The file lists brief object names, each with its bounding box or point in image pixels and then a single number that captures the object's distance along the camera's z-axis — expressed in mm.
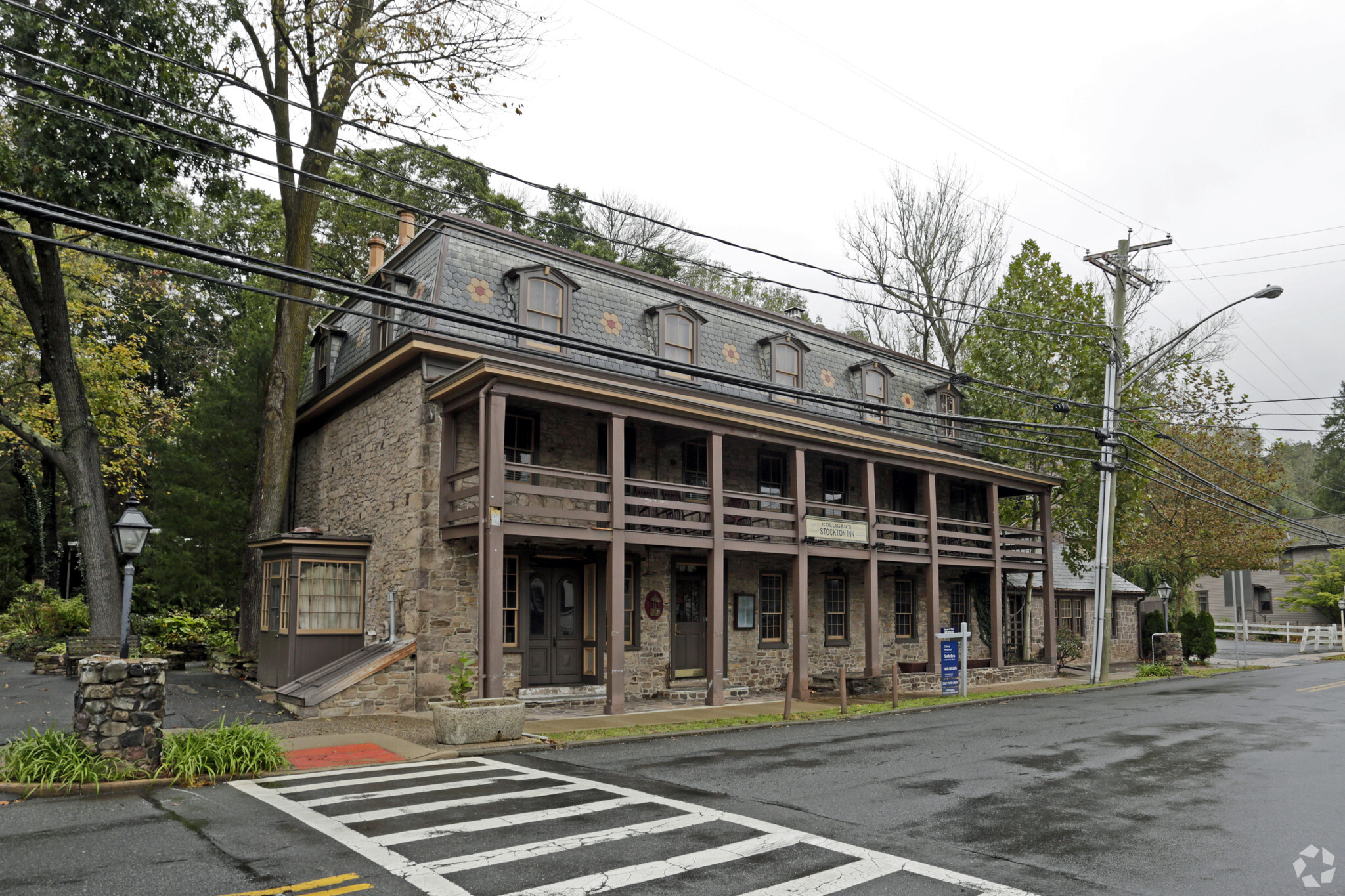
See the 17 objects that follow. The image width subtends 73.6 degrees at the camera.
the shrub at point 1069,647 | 28375
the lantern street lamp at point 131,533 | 10812
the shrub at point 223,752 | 9352
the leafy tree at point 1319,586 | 44188
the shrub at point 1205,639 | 29688
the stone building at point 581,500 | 15227
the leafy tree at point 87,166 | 15406
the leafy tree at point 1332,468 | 63594
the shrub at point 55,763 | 8789
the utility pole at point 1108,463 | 21812
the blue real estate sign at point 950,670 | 20031
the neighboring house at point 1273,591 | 49219
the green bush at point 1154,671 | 24859
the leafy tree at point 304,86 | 18375
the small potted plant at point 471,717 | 11789
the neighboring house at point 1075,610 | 28219
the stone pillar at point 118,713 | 9219
